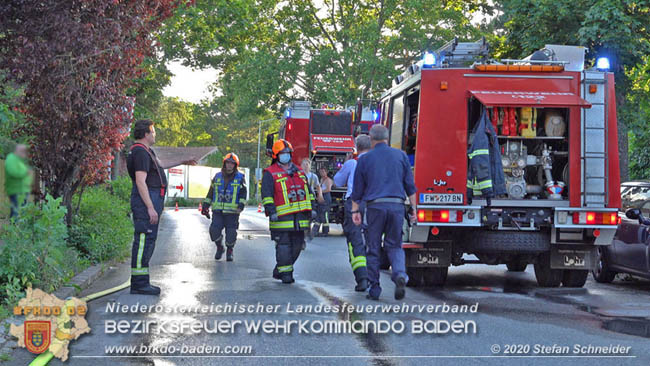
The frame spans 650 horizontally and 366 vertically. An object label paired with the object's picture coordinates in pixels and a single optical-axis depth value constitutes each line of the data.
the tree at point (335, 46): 38.44
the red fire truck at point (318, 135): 23.05
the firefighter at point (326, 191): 19.23
